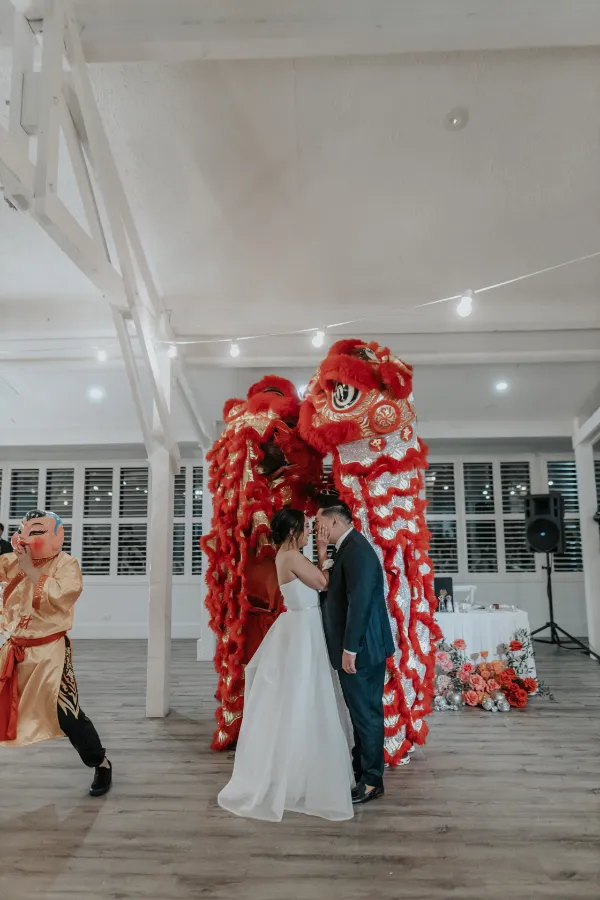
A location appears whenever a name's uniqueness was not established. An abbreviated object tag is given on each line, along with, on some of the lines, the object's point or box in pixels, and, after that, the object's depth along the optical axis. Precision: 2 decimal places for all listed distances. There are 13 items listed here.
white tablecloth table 4.78
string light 3.59
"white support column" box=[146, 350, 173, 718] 4.24
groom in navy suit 2.70
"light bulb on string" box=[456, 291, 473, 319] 3.58
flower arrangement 4.44
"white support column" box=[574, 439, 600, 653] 6.43
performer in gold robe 2.74
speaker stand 6.48
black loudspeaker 6.48
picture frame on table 5.01
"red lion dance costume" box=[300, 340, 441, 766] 3.18
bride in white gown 2.59
